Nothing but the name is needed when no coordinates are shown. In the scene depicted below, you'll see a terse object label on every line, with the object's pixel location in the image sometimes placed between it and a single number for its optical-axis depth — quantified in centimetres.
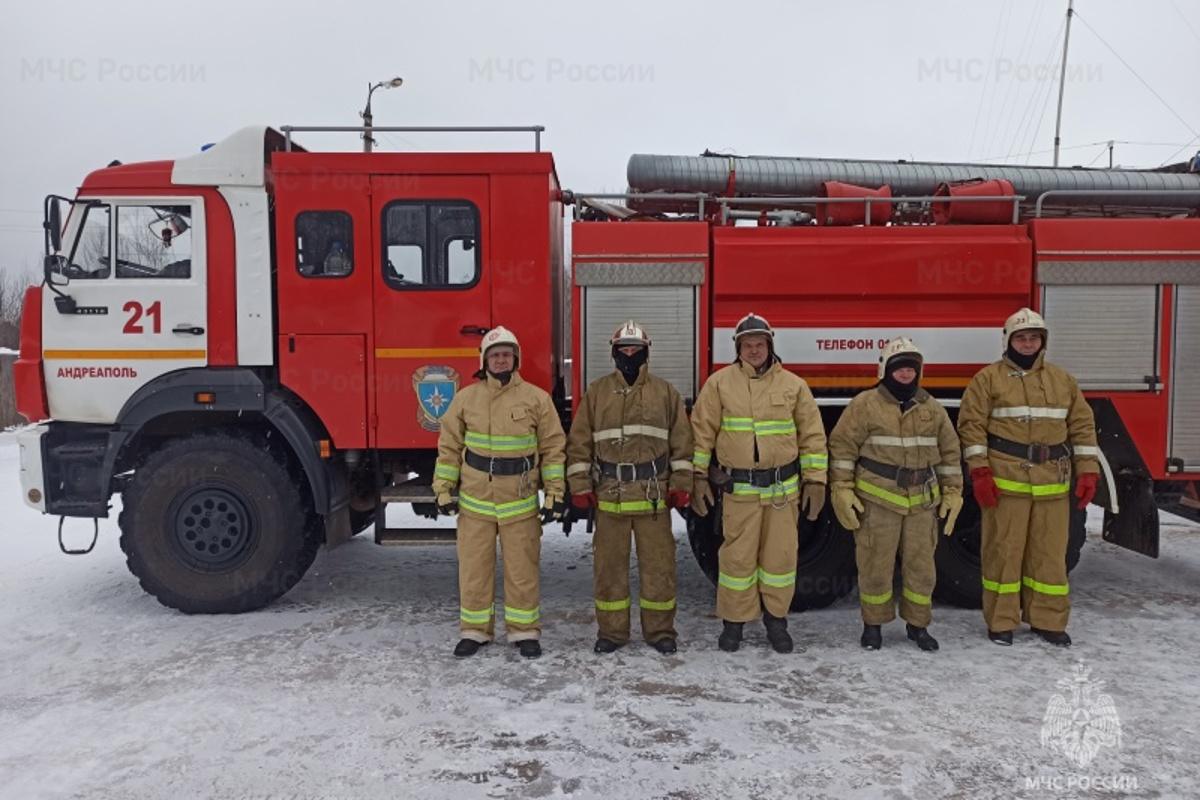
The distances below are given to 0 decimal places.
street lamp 1310
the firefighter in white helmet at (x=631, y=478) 455
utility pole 1470
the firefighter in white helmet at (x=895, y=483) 461
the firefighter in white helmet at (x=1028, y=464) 471
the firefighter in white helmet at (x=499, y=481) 453
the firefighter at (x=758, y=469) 454
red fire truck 506
